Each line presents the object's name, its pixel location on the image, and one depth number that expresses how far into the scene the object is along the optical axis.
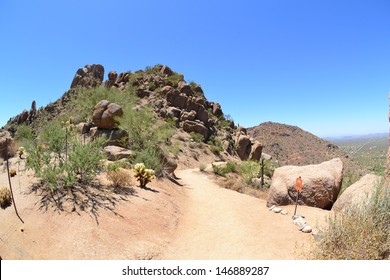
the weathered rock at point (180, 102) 38.25
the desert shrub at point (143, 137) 12.60
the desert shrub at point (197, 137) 31.79
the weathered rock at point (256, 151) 37.38
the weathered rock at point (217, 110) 46.60
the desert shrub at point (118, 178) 9.09
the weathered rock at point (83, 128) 20.30
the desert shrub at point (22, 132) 22.20
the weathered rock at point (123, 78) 44.72
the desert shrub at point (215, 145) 31.61
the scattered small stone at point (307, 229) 6.60
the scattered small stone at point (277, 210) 8.38
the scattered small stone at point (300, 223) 6.84
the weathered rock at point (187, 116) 35.34
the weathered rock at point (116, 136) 16.98
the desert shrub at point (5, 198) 6.54
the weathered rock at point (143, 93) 39.17
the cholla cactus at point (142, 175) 9.94
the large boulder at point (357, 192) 6.84
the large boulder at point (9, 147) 14.58
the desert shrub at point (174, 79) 42.72
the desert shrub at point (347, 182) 10.84
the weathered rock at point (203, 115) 38.06
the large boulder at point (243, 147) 37.38
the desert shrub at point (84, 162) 8.20
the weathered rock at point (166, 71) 46.00
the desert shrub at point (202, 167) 19.88
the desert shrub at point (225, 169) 18.91
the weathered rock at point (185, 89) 41.47
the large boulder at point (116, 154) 13.45
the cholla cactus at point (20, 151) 13.32
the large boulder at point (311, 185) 8.29
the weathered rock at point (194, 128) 33.81
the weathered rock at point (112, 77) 47.22
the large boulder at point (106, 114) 18.84
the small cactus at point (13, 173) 8.77
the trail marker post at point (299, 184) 7.53
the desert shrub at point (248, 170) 17.28
